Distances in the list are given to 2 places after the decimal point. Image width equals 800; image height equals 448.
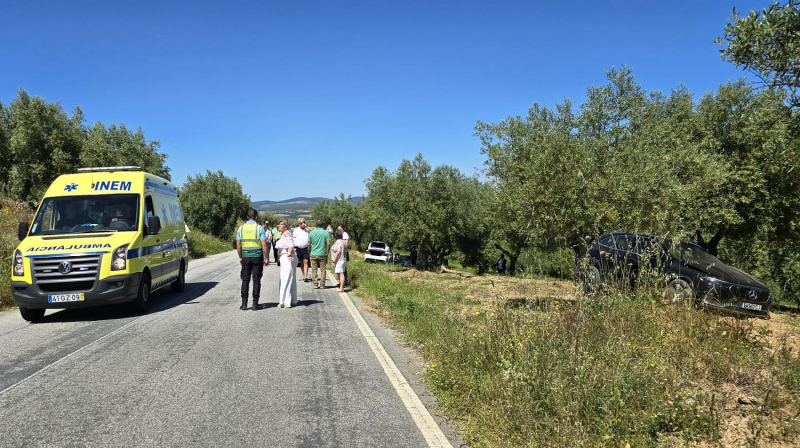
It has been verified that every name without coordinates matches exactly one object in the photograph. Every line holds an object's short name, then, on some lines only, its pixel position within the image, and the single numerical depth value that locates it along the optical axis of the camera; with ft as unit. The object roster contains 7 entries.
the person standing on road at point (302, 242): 47.43
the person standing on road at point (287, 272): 32.94
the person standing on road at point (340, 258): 42.16
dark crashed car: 31.96
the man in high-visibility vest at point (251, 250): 31.86
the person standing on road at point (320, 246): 43.47
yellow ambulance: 26.66
